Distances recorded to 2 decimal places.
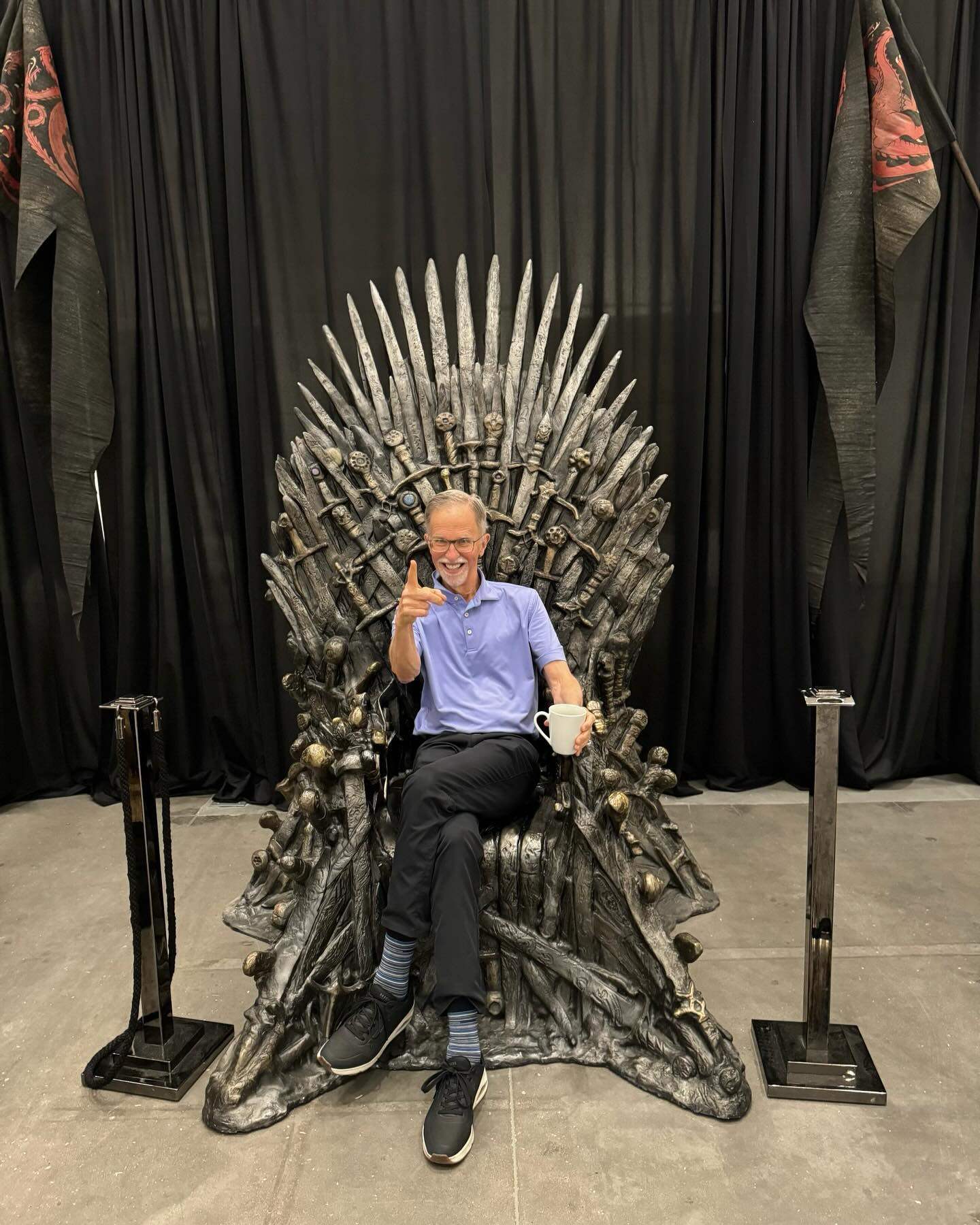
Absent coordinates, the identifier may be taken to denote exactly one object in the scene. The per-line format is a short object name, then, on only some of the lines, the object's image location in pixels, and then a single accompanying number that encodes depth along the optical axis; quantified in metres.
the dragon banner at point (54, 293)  3.35
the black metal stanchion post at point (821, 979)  2.01
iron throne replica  2.09
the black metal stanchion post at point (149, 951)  2.06
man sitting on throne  1.97
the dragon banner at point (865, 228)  3.21
